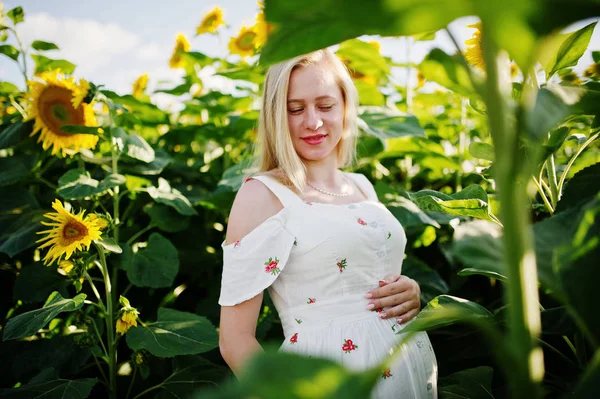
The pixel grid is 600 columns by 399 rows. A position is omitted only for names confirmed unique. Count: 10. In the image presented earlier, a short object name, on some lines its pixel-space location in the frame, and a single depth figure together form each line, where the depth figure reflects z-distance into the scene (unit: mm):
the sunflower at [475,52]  1510
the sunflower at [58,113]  1942
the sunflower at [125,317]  1633
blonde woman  1418
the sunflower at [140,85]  3047
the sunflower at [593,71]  1804
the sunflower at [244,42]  2795
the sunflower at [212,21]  3090
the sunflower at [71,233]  1569
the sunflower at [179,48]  3222
